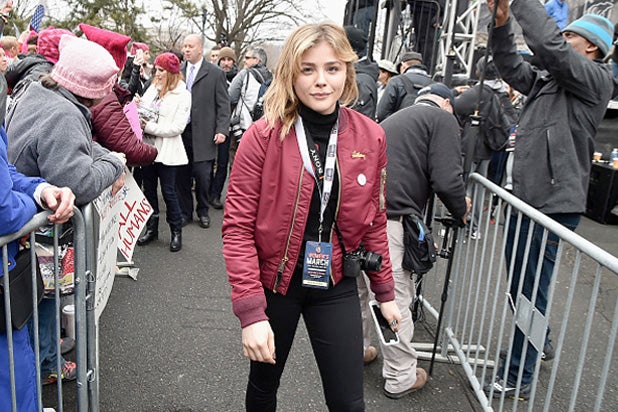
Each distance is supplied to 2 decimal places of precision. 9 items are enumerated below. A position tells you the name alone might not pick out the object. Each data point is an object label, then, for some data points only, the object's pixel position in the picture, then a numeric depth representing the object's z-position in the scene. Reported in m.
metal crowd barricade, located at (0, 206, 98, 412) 1.93
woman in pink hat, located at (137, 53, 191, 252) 5.56
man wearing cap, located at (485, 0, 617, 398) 3.06
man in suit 6.25
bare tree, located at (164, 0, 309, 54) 28.67
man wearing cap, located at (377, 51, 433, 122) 5.98
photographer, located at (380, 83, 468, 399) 3.11
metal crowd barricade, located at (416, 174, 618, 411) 2.35
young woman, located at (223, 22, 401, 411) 2.04
